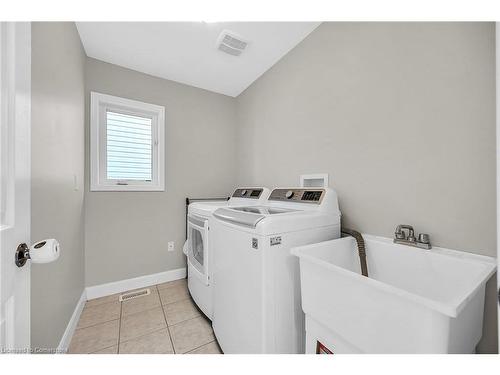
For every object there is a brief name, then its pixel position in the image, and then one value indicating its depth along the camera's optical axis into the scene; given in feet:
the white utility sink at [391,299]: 1.84
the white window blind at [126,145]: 6.63
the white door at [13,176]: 1.59
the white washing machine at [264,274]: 3.25
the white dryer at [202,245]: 5.02
